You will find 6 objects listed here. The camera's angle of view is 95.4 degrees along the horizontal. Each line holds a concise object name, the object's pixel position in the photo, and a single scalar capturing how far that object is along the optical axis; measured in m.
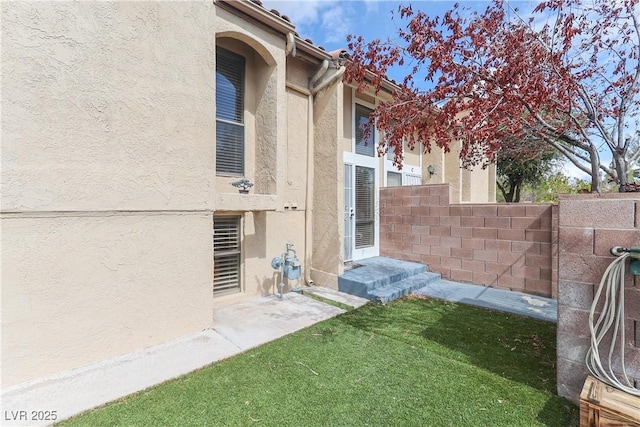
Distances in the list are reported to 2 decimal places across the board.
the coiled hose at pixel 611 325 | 3.08
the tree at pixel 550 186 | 21.67
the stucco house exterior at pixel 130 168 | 3.60
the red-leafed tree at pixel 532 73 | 4.48
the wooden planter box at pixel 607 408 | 2.64
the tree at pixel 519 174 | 18.72
